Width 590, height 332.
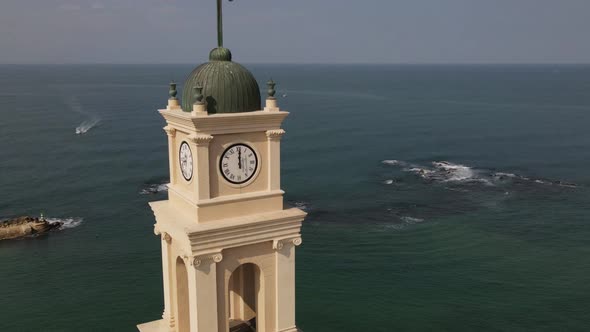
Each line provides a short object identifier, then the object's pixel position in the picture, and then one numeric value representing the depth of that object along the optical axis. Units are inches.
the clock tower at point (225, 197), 573.9
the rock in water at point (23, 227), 2559.1
